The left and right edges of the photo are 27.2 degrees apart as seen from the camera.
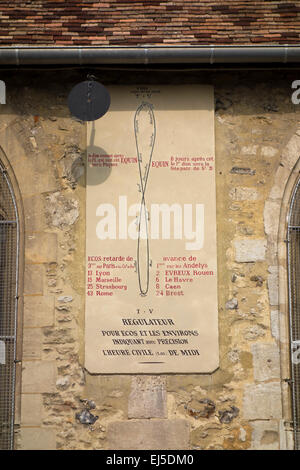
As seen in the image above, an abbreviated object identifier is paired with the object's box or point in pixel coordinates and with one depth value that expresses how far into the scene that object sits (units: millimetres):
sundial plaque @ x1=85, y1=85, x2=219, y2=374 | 5516
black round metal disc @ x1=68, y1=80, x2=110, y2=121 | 5668
